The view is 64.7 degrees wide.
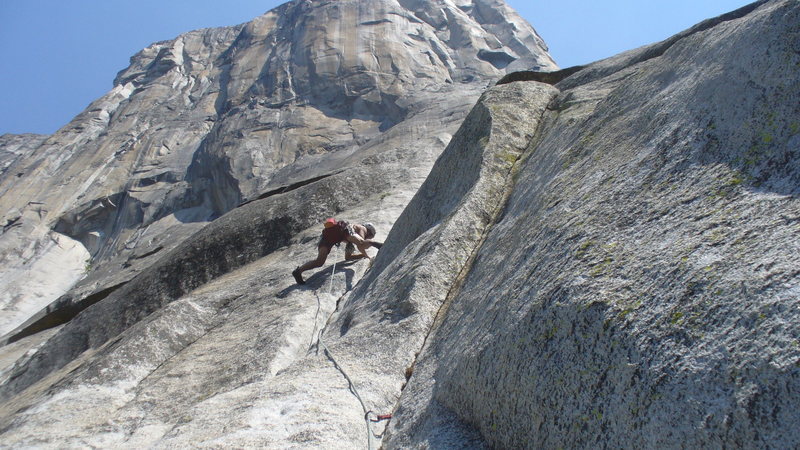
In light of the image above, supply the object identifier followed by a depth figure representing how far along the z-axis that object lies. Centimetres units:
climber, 1239
